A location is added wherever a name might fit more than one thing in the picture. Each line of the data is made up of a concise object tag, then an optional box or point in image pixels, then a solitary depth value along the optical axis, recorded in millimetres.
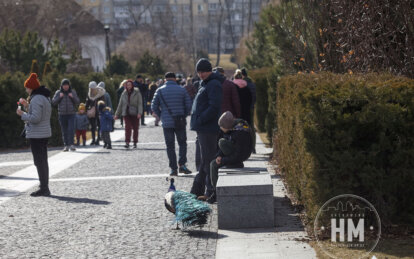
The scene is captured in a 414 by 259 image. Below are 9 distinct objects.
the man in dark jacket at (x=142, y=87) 54222
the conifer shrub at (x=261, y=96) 42187
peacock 15547
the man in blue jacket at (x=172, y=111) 25859
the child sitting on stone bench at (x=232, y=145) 18578
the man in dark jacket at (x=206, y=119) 19609
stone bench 15891
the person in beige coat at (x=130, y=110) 37562
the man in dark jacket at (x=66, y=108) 36406
